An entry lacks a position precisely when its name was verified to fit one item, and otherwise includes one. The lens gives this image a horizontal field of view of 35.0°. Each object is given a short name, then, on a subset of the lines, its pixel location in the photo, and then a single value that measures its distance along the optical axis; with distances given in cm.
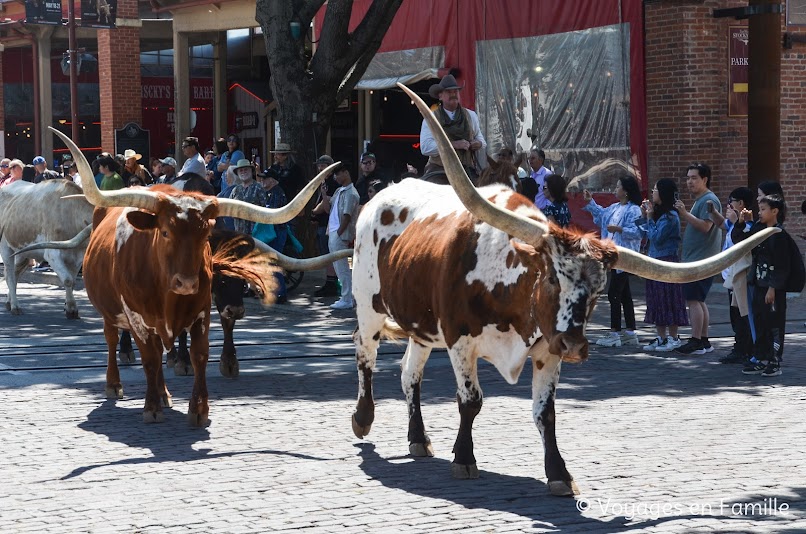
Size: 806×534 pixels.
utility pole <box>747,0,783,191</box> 1517
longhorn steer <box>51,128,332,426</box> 890
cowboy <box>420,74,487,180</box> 1246
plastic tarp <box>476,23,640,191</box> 2006
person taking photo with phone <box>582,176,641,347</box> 1326
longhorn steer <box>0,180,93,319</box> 1633
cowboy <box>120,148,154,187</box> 1966
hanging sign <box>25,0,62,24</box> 3234
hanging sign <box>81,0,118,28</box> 3130
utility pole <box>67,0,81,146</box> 3073
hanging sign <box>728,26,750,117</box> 1936
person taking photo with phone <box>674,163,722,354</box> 1251
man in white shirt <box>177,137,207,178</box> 1900
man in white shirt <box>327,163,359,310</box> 1639
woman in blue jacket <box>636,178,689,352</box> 1267
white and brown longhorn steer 685
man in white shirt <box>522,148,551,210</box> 1724
